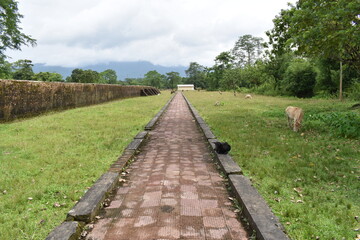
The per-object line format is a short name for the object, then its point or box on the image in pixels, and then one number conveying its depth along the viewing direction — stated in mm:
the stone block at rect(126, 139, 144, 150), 6223
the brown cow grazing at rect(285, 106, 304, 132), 8320
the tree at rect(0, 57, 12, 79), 23141
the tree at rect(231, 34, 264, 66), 75562
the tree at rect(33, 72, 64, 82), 66425
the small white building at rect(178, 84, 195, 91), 105038
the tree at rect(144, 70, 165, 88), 116525
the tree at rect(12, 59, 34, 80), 63375
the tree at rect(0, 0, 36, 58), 22008
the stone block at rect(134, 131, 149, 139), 7388
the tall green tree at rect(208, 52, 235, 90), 70438
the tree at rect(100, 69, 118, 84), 111975
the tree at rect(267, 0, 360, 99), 6809
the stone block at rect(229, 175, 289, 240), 2686
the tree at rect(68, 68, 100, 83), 70312
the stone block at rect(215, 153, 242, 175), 4488
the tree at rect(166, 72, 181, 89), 122125
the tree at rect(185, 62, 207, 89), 111456
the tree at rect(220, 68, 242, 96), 52569
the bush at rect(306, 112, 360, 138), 7434
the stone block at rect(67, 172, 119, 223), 3080
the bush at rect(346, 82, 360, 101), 19175
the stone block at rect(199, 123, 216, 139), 7548
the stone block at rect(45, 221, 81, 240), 2631
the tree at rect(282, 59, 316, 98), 28406
